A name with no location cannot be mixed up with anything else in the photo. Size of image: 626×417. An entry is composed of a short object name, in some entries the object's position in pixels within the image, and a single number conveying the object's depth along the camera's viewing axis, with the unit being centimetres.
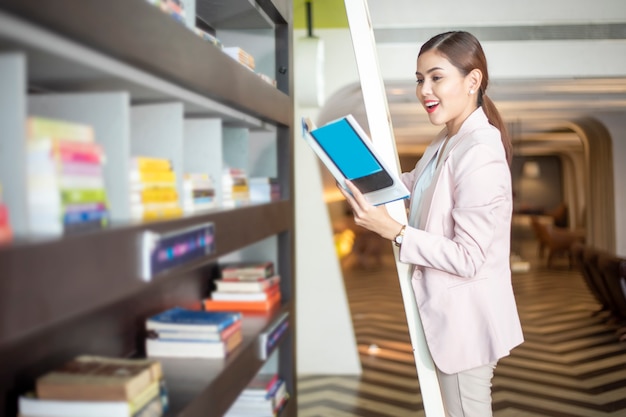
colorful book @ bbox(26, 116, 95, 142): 119
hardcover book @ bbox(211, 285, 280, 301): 273
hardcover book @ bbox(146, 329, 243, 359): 207
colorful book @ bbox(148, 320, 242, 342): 207
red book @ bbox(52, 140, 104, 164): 123
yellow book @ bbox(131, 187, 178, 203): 155
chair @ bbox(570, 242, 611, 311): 814
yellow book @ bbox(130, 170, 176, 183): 156
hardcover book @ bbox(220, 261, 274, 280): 277
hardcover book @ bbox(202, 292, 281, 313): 274
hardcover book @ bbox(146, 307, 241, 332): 206
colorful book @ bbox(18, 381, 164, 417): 138
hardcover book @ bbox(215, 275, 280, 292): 273
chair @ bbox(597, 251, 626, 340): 696
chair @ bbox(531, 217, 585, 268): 1457
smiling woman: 211
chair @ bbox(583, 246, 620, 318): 765
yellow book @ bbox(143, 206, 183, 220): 156
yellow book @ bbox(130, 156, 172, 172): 157
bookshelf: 104
